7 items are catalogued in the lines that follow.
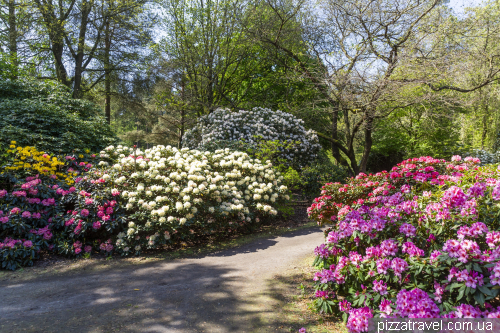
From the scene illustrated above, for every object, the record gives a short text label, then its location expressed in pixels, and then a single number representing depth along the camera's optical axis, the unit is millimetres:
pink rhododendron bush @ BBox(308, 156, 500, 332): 1786
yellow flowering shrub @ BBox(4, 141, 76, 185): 4939
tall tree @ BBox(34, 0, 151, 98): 11242
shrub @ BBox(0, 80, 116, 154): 6383
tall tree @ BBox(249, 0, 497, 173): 7641
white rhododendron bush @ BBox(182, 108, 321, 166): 9266
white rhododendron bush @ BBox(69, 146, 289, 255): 4320
